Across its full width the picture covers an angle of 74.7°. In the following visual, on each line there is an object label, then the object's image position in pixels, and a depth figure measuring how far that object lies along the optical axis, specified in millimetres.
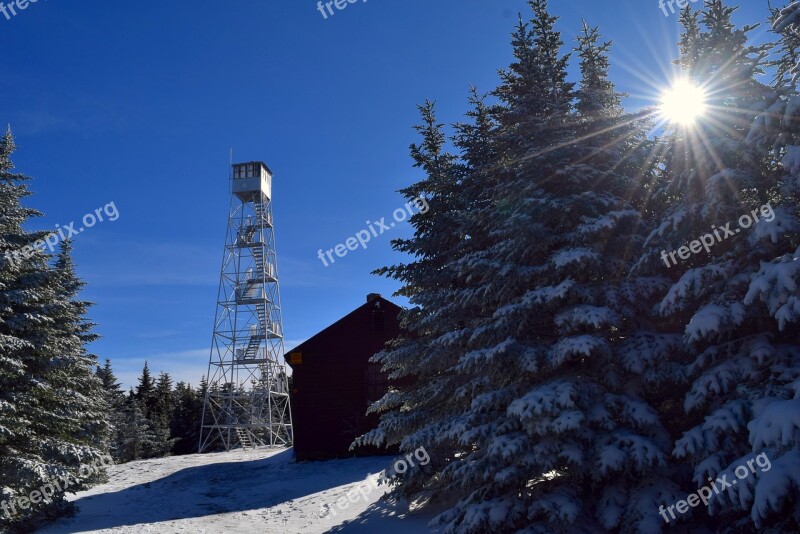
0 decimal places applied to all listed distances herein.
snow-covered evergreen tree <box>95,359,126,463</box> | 44125
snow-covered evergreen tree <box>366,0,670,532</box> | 8125
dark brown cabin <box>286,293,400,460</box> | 23484
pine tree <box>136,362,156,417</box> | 62141
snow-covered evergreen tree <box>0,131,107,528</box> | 11969
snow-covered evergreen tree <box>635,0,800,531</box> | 6289
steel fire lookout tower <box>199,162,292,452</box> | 30844
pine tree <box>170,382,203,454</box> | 58094
